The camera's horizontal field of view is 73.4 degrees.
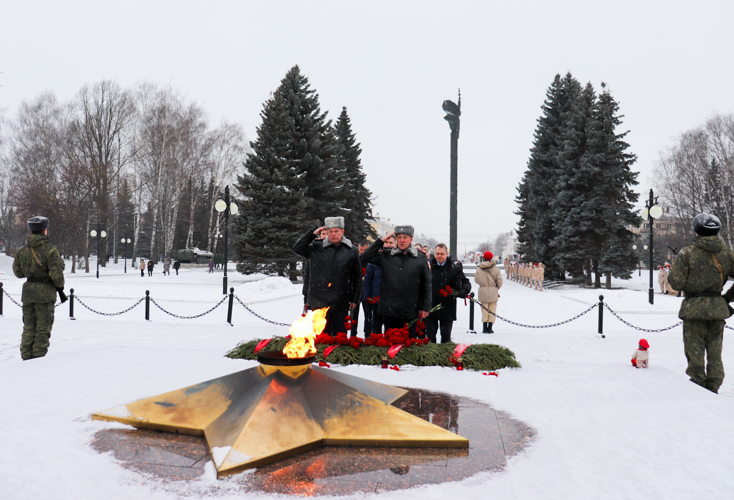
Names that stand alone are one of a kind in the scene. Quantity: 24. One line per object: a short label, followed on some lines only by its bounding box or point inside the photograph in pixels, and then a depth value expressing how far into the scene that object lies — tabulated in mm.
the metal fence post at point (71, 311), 11734
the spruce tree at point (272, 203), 25416
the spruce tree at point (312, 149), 26969
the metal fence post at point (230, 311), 11125
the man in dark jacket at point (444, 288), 8000
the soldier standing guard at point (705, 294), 5410
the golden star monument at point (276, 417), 3557
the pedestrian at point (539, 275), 25203
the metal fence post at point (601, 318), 10000
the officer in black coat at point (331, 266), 6035
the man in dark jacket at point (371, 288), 8250
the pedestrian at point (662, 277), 22516
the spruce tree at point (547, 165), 30953
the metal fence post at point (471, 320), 10670
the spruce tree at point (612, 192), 25562
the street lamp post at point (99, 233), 38775
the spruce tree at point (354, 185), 32469
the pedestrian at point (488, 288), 10484
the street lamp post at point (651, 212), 16531
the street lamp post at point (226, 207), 19047
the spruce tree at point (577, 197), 26156
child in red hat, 6707
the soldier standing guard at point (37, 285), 6848
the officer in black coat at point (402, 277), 6215
